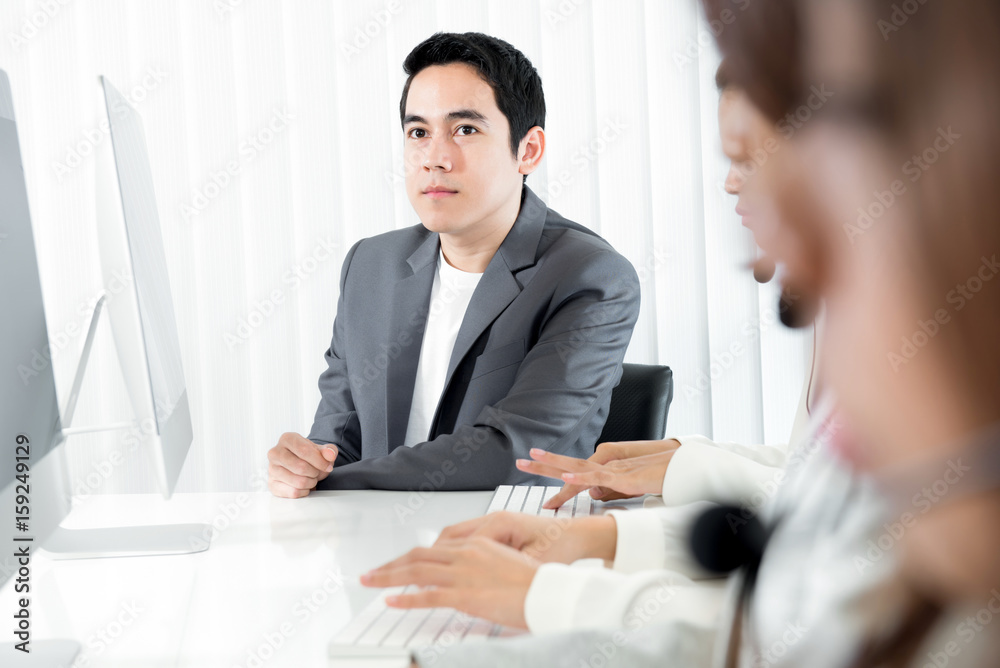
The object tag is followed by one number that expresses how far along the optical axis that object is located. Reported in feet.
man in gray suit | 5.24
